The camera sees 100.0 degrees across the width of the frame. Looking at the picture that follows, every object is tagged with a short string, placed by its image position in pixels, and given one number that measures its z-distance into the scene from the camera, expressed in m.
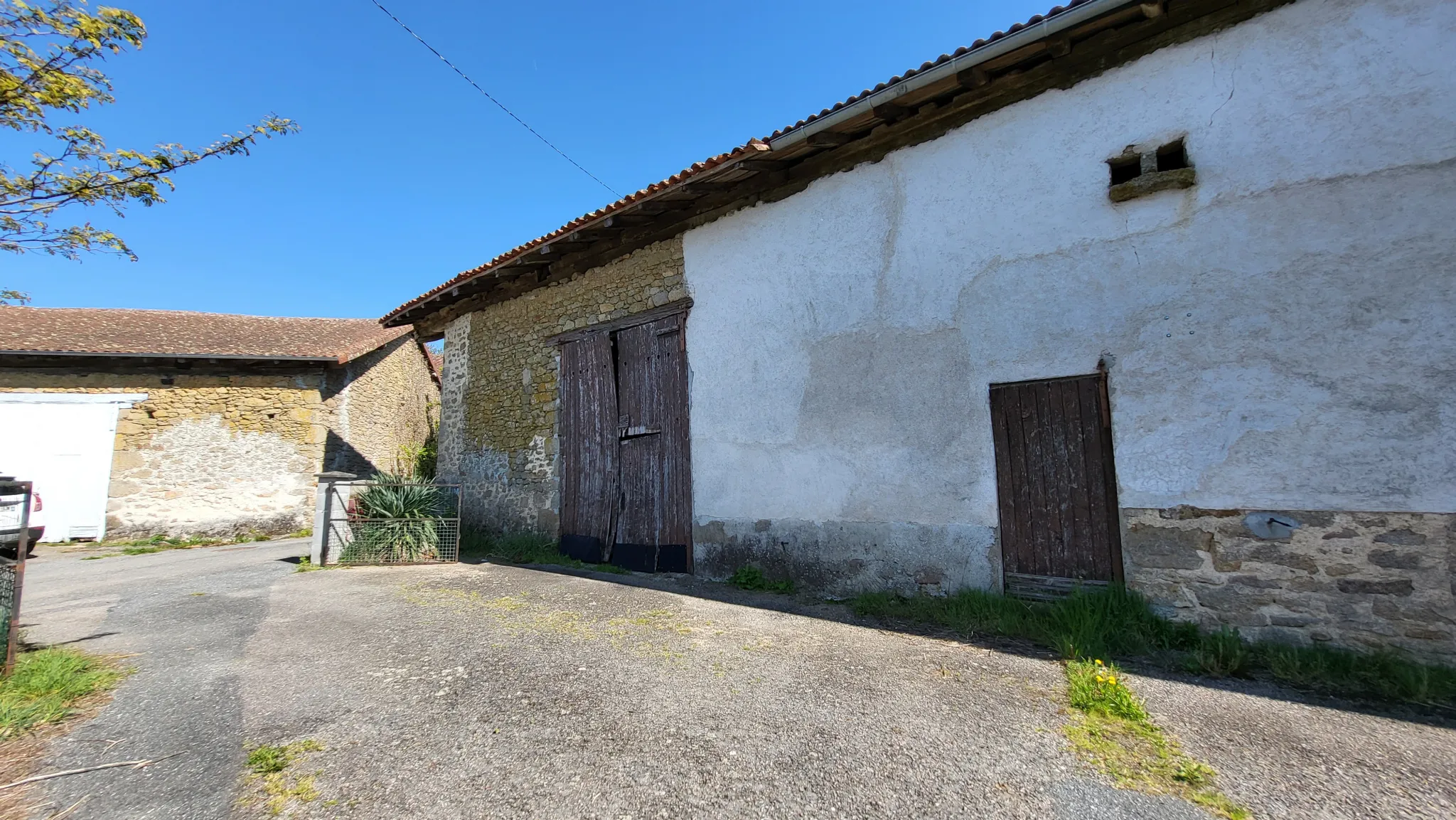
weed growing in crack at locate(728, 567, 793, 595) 5.88
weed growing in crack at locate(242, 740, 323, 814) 2.22
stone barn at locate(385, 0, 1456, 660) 3.64
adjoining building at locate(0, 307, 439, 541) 10.55
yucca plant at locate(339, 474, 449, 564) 7.65
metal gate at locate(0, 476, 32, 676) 3.24
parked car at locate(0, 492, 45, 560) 4.18
